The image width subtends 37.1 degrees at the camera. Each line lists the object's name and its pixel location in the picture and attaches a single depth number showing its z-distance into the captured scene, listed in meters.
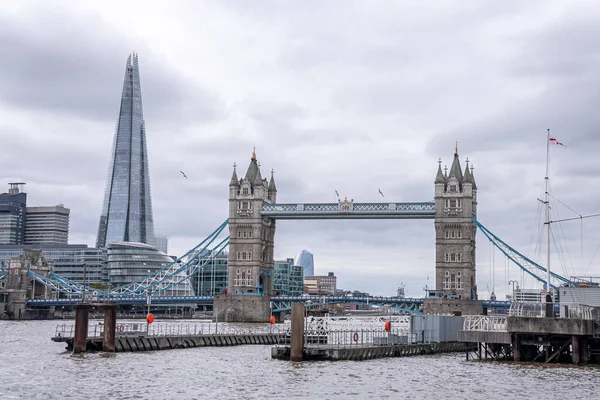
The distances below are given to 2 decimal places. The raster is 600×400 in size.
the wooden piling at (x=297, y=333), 65.44
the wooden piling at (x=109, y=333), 72.89
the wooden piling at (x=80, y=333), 71.88
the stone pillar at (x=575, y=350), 66.88
